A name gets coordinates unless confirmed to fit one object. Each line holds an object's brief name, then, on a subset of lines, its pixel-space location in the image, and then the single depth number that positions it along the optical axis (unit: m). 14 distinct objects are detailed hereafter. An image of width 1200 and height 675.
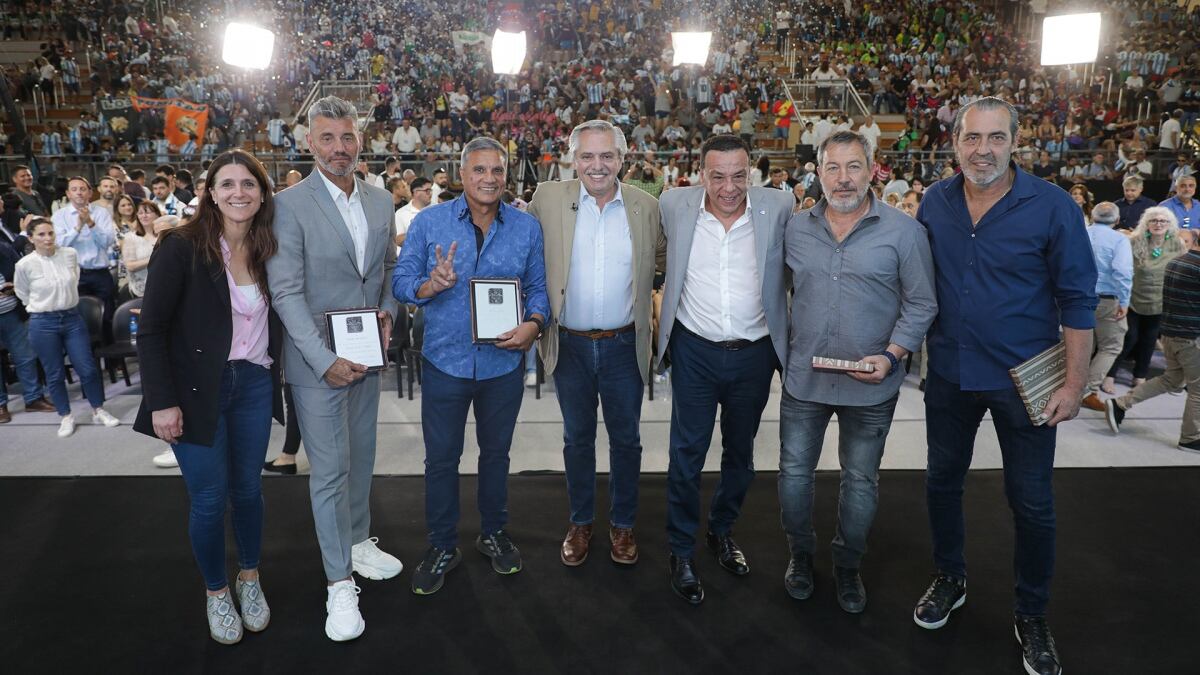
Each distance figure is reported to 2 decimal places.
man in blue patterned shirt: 2.96
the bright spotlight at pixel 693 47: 11.03
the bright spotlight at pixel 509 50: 8.52
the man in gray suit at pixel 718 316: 2.97
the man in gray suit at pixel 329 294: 2.72
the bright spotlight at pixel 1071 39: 9.95
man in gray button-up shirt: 2.77
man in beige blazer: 3.14
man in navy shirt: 2.60
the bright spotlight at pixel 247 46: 9.02
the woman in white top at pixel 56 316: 5.11
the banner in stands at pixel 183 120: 12.91
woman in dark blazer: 2.53
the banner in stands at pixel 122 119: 14.19
